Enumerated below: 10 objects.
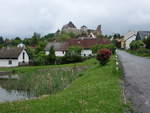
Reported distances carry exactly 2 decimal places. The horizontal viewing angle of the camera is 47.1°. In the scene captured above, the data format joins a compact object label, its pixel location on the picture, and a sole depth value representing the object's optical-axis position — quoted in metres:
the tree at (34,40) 75.74
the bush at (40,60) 38.32
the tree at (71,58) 38.26
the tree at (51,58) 38.10
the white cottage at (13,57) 39.57
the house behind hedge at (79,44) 49.28
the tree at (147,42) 38.64
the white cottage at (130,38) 72.04
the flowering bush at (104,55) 18.81
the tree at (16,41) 78.22
